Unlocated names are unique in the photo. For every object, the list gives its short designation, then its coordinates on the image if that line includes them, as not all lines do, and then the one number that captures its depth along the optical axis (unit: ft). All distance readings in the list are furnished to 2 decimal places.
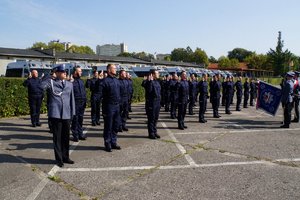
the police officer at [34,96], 37.11
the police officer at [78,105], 30.14
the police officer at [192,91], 51.07
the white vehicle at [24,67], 79.20
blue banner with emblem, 43.16
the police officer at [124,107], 34.27
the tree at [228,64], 317.22
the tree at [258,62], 303.68
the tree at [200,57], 323.37
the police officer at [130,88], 42.92
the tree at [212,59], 460.55
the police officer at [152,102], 31.42
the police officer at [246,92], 65.55
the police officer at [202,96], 42.75
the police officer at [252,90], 70.38
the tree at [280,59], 223.71
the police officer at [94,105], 39.17
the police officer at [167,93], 54.65
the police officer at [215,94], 47.23
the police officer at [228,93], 53.16
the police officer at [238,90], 58.70
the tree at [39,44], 317.42
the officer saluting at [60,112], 22.24
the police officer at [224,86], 55.46
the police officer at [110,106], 26.25
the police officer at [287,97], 38.37
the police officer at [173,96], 41.37
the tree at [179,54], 378.77
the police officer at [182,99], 36.58
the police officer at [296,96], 41.20
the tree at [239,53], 449.31
